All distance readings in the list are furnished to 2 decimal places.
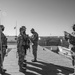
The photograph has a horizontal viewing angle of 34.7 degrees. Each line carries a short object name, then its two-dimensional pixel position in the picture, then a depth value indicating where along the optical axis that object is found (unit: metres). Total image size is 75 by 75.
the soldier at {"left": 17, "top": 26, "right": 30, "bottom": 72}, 5.91
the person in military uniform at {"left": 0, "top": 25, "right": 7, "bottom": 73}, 5.61
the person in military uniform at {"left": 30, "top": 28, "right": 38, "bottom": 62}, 7.84
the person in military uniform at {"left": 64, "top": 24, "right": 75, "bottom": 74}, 4.81
